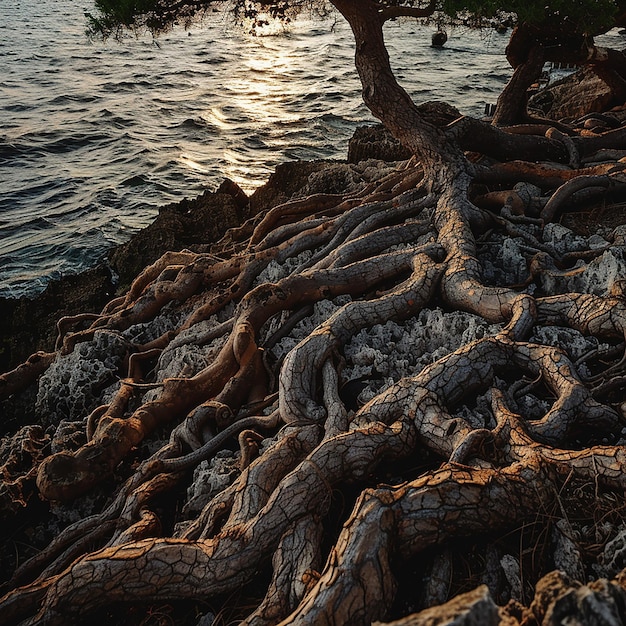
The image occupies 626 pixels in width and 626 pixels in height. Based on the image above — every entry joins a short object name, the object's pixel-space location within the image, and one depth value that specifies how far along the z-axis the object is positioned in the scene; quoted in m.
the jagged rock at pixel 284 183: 13.42
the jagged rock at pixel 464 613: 2.09
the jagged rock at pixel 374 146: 13.52
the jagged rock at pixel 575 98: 14.11
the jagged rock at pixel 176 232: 12.41
